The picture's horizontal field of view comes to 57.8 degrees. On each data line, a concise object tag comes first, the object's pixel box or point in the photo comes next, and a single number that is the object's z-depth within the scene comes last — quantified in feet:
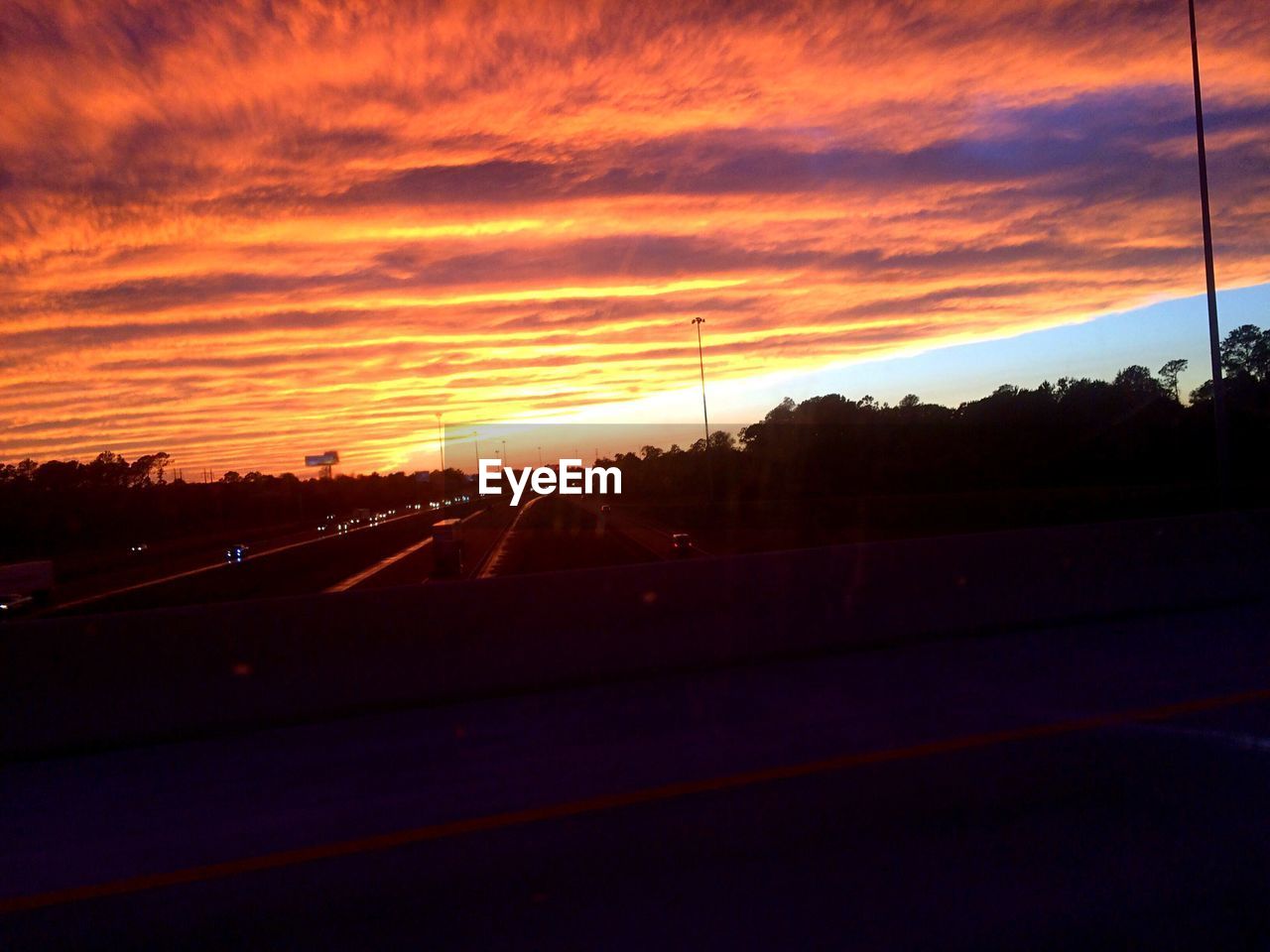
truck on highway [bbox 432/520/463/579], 111.55
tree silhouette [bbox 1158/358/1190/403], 207.14
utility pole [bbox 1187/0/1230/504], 67.82
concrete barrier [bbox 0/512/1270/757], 33.27
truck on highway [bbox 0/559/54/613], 92.58
